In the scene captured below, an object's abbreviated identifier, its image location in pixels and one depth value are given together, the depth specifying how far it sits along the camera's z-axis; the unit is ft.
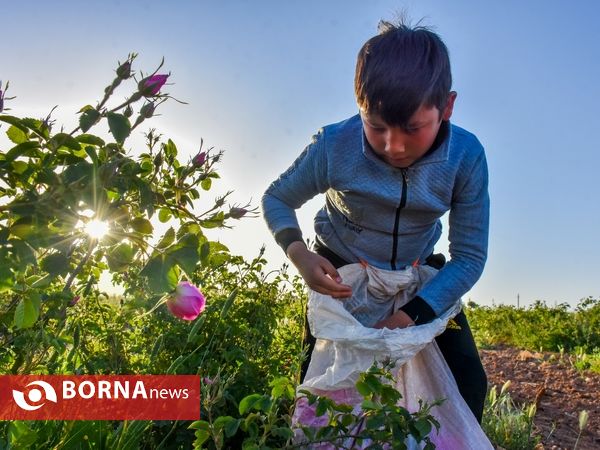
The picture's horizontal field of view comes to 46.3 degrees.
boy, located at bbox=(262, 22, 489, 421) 6.03
